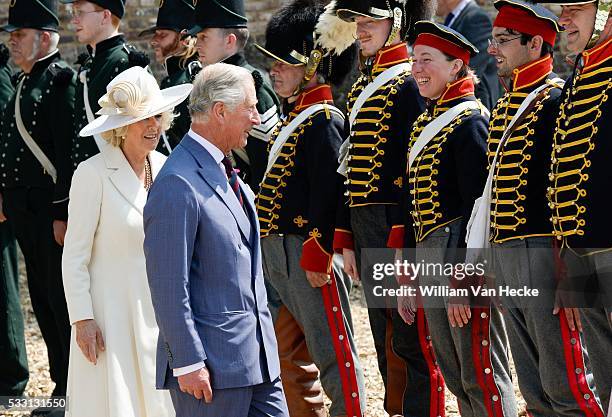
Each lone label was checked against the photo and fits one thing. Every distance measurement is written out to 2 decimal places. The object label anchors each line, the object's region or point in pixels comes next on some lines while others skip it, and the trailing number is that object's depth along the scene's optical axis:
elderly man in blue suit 8.16
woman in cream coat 9.69
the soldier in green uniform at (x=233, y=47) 13.14
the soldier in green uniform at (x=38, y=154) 13.96
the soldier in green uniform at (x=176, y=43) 14.16
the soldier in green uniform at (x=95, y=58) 13.25
